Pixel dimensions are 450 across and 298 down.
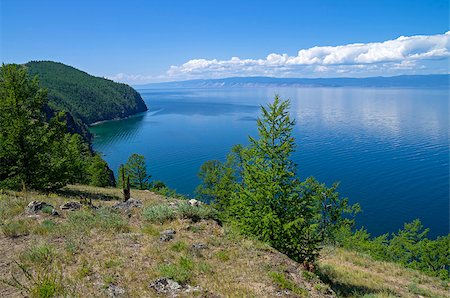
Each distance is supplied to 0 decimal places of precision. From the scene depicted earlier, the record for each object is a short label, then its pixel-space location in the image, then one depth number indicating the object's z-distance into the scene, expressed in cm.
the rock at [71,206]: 1574
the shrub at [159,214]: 1539
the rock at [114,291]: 883
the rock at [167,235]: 1300
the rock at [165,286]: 943
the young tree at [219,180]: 4738
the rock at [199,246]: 1261
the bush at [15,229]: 1209
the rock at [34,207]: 1435
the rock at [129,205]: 1750
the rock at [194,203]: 1701
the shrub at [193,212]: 1577
